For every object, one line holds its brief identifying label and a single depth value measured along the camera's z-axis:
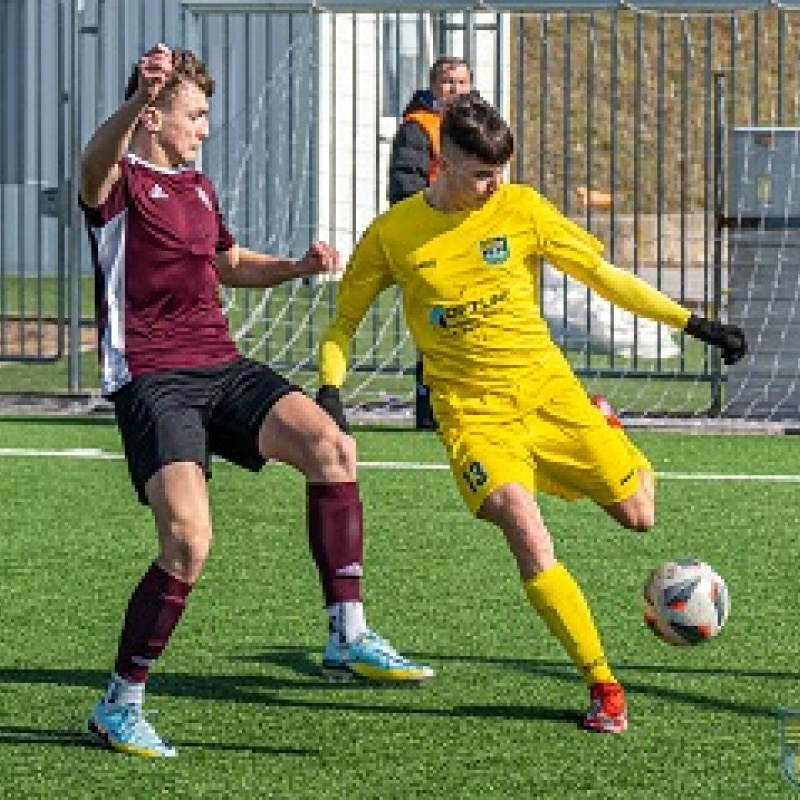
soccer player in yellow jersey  14.50
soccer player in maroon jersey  13.67
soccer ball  14.37
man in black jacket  25.36
